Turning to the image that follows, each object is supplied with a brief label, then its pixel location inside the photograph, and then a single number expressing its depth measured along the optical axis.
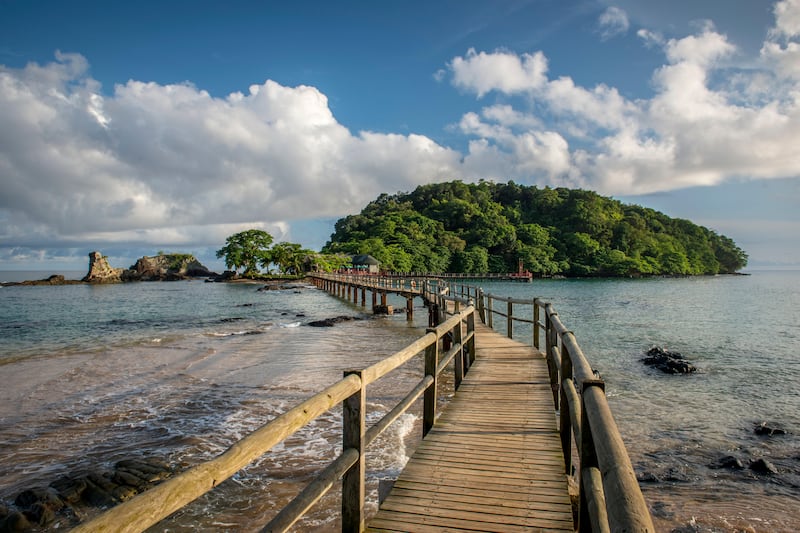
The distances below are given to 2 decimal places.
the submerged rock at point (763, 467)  6.77
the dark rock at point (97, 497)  5.38
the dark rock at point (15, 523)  4.84
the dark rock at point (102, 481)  5.62
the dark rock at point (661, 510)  5.49
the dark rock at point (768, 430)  8.48
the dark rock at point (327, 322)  23.39
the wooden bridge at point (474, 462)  1.64
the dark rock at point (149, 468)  5.92
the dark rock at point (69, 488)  5.43
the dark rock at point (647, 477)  6.39
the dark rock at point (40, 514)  5.01
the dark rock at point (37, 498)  5.28
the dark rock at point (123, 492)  5.46
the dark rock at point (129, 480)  5.70
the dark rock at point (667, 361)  13.51
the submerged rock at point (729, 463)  6.88
